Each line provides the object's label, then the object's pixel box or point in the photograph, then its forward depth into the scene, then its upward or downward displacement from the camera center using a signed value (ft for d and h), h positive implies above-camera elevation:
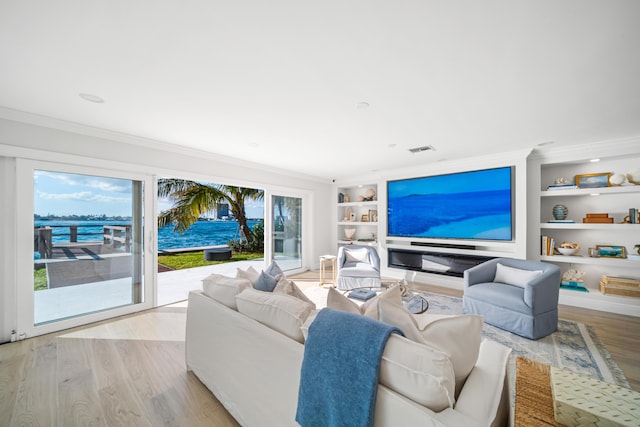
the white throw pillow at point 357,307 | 4.41 -1.57
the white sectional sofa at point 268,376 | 2.85 -2.50
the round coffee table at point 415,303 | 8.79 -3.34
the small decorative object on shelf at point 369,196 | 20.39 +1.40
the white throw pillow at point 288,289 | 5.89 -1.77
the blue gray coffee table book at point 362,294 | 10.23 -3.34
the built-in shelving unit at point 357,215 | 20.18 -0.12
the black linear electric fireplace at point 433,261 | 14.52 -2.99
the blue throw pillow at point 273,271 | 7.34 -1.66
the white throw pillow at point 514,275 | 9.84 -2.53
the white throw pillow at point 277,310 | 4.42 -1.82
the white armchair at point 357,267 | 13.84 -3.08
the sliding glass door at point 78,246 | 8.93 -1.24
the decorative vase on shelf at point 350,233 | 20.79 -1.59
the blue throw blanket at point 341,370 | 3.03 -2.01
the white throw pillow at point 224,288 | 5.99 -1.82
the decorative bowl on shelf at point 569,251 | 12.32 -1.87
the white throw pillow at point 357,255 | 15.83 -2.59
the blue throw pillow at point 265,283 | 6.46 -1.77
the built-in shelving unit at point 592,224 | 11.28 -0.56
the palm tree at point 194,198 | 23.94 +1.56
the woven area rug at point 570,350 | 7.04 -4.38
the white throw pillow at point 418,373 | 2.80 -1.83
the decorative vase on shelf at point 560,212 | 12.80 +0.03
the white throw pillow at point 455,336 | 3.41 -1.69
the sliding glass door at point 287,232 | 17.80 -1.30
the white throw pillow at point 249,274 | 7.31 -1.76
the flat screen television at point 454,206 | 13.66 +0.45
